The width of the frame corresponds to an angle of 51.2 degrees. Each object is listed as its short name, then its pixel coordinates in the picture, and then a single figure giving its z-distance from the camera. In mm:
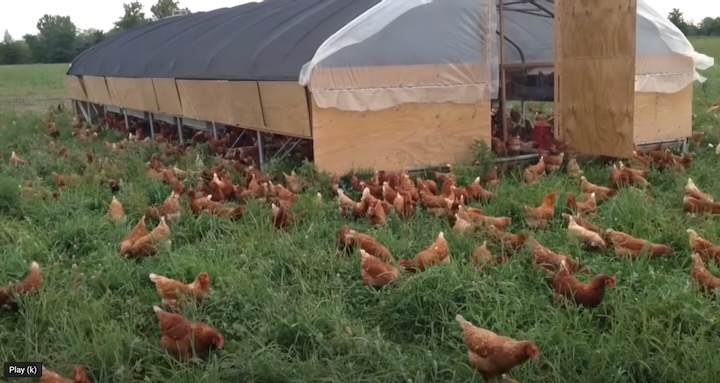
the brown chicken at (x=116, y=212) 6297
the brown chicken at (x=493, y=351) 3291
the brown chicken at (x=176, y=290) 4320
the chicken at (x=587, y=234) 5070
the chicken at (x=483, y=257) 4684
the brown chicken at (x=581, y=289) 3982
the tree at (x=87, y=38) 49188
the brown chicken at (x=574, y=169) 7746
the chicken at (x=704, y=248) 4652
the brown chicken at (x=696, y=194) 5930
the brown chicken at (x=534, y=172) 7574
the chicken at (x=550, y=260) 4547
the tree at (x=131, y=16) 48900
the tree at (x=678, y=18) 41141
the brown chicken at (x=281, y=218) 5957
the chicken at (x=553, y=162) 8141
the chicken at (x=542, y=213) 5793
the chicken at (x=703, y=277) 4145
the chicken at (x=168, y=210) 6165
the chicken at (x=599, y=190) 6551
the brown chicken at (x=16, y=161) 9469
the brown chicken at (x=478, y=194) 6695
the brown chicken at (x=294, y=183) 7390
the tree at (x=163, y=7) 53281
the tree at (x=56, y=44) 54341
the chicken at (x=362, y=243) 4902
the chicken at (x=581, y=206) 6082
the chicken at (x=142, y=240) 5277
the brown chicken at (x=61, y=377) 3414
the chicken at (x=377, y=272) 4457
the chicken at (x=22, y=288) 4406
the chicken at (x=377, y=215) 5959
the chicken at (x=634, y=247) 4801
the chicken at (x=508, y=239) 5023
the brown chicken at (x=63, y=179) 7957
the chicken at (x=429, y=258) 4602
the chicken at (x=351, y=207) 6254
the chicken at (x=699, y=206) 5770
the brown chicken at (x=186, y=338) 3756
